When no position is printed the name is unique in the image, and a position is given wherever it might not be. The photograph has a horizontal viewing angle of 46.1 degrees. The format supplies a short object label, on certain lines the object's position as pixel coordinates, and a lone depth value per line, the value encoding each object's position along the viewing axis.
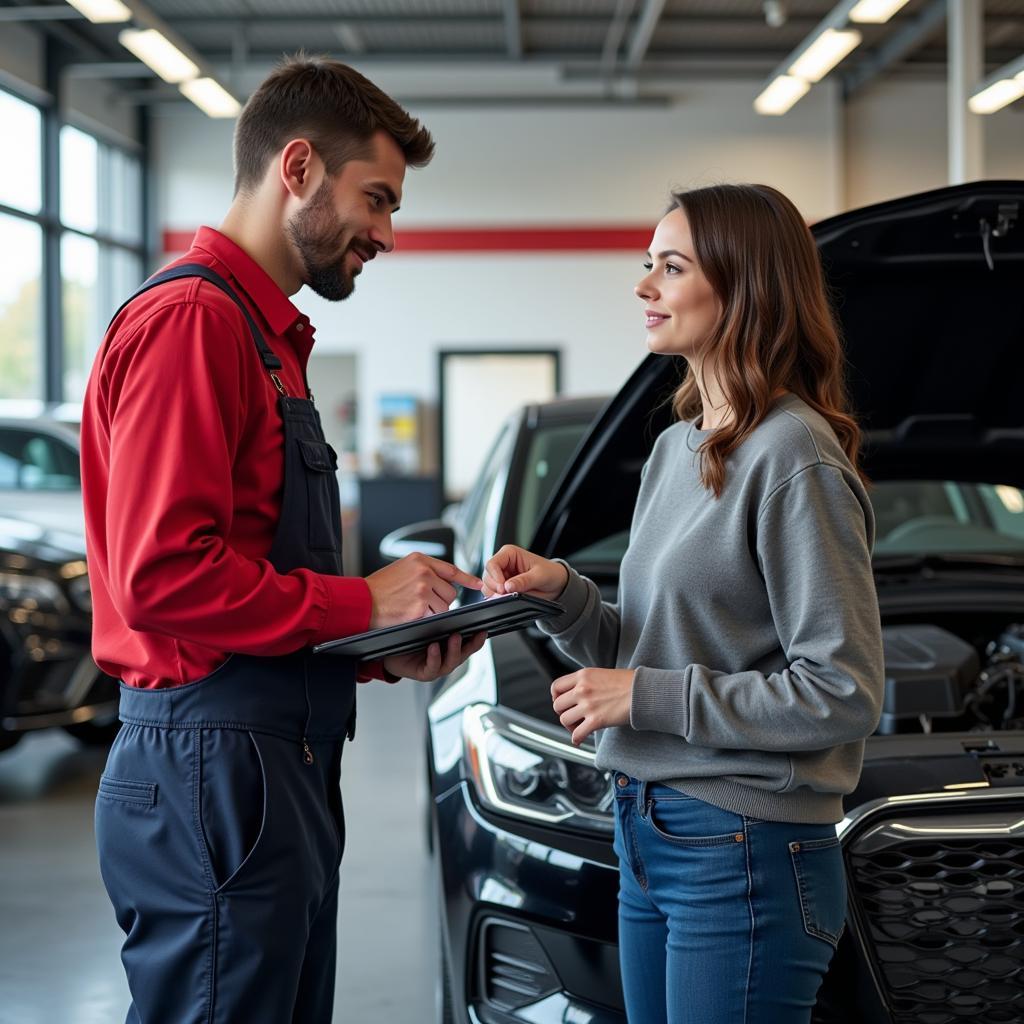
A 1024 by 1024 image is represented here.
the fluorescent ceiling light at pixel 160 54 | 7.45
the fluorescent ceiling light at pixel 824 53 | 7.43
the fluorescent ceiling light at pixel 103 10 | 6.72
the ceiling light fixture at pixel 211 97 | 8.58
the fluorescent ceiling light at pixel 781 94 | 8.54
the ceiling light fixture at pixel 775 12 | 9.30
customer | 1.21
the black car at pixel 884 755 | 1.64
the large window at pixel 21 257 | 9.24
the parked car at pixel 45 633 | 4.01
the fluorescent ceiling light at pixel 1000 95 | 7.91
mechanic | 1.20
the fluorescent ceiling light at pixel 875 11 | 6.76
